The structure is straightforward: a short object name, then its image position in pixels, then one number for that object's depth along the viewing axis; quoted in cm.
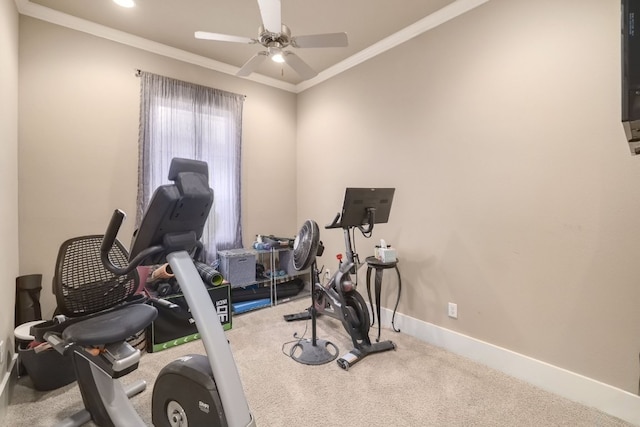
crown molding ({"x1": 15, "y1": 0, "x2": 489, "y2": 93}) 253
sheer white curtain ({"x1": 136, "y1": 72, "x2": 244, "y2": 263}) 312
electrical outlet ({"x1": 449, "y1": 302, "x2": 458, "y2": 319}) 261
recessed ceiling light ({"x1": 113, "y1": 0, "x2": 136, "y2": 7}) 247
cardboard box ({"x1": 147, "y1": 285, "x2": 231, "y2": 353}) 261
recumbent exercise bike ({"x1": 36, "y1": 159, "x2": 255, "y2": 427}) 115
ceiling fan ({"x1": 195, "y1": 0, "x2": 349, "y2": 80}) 199
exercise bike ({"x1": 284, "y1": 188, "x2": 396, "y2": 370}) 239
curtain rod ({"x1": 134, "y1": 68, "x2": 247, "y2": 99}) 307
